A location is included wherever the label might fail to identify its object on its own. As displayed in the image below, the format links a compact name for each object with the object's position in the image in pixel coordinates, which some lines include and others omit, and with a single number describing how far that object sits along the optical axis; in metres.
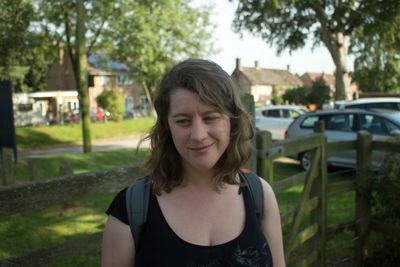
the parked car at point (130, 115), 35.24
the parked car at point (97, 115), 26.88
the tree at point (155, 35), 24.48
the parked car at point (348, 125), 8.40
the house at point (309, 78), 74.94
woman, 1.39
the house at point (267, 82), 48.41
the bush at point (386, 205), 3.66
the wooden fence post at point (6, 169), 5.86
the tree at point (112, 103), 26.31
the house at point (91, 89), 41.12
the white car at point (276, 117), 14.42
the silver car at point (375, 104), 11.34
